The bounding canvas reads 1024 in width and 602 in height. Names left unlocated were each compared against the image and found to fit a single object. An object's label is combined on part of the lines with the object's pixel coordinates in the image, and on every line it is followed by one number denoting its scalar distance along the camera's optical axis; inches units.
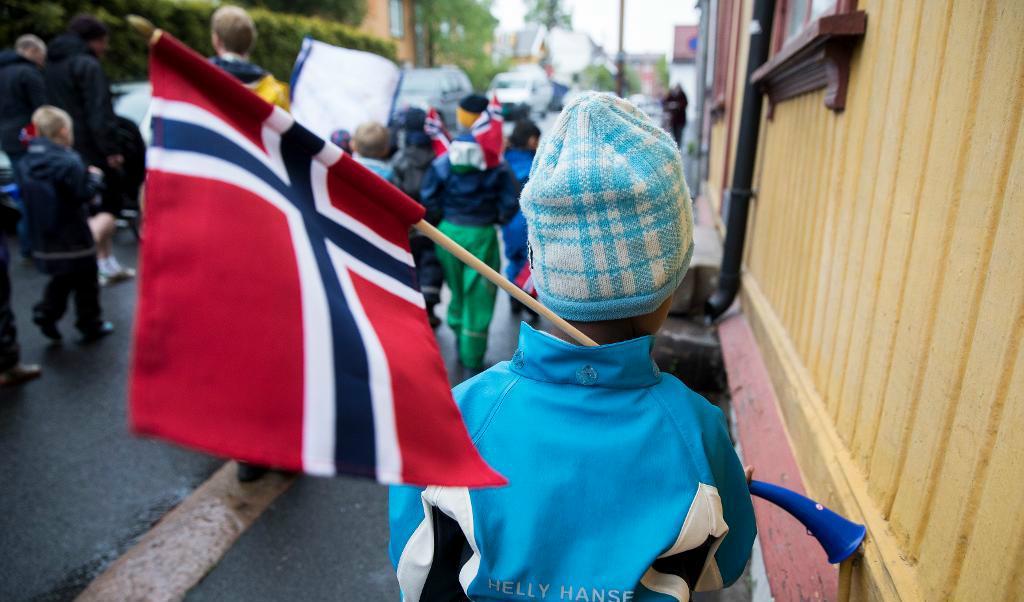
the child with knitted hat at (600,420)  48.3
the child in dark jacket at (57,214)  199.8
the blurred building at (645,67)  3730.6
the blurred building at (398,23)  1140.5
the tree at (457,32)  1284.4
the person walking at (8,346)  175.8
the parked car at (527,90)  1127.2
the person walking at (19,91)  251.8
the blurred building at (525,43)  2982.3
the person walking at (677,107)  609.0
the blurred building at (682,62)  1834.4
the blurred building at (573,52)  2765.7
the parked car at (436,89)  700.0
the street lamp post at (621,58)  818.8
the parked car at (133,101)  354.6
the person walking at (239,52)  151.2
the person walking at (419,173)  206.7
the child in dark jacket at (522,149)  233.9
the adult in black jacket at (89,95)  247.4
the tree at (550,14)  3275.1
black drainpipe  160.9
